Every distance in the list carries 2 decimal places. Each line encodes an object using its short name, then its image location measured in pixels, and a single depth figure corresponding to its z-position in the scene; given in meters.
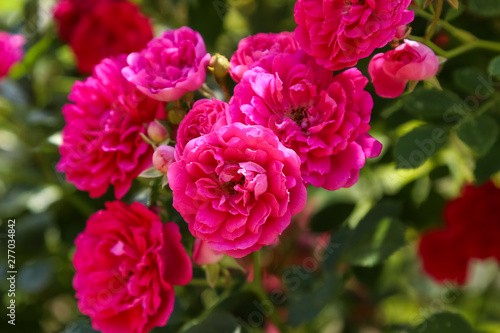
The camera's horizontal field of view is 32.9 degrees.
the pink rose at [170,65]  0.39
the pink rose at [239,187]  0.34
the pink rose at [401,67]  0.37
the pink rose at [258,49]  0.38
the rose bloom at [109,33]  0.56
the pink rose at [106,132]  0.40
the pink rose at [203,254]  0.39
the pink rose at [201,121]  0.36
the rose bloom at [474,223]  0.51
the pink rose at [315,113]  0.36
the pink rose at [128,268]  0.38
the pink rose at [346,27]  0.36
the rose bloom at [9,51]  0.63
